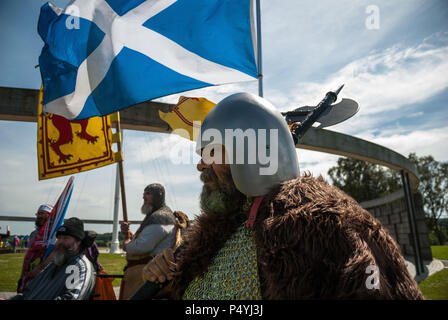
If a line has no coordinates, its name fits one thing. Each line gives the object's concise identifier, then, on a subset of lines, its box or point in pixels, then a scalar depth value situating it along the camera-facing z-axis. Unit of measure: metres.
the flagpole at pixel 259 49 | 2.73
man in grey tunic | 3.26
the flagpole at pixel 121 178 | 4.11
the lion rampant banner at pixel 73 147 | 3.87
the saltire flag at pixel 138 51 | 2.36
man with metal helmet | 0.95
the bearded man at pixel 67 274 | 2.50
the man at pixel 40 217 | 4.45
